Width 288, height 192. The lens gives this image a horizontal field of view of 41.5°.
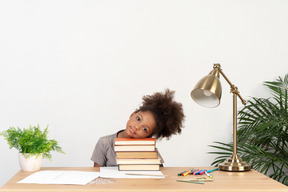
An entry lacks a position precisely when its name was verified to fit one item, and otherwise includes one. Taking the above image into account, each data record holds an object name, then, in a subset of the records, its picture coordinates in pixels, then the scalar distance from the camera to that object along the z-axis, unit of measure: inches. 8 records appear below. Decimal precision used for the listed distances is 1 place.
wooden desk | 59.2
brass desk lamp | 73.1
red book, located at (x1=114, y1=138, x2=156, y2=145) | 72.5
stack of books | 72.7
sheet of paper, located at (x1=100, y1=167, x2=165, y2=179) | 68.6
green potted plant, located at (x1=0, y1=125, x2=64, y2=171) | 73.4
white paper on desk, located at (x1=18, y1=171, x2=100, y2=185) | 64.1
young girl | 80.9
